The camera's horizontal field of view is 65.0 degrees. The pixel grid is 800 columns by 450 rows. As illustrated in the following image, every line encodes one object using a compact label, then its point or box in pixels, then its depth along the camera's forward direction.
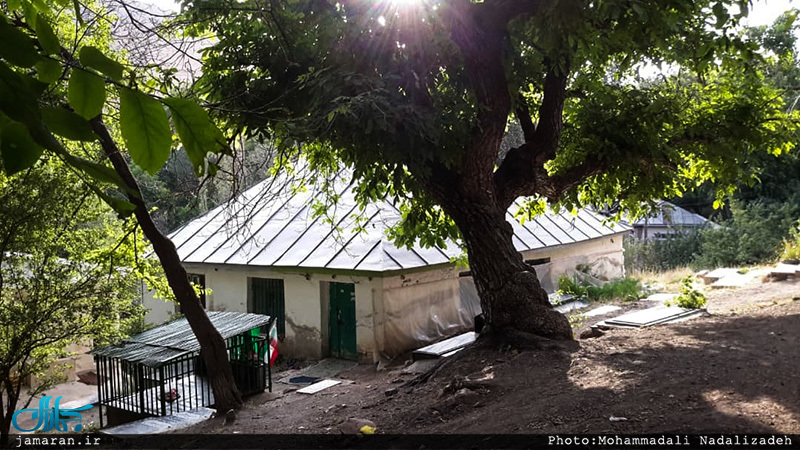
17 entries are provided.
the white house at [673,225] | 29.85
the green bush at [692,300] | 11.87
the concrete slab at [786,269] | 16.28
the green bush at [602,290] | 18.20
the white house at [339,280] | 14.26
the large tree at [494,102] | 6.33
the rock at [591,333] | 9.64
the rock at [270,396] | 11.43
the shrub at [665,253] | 28.16
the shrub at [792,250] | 18.49
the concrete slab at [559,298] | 17.40
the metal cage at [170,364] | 10.27
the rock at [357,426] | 6.29
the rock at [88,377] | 16.02
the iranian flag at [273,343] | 12.80
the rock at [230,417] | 8.96
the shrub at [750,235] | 24.72
